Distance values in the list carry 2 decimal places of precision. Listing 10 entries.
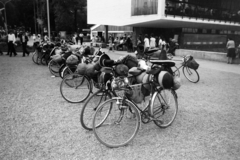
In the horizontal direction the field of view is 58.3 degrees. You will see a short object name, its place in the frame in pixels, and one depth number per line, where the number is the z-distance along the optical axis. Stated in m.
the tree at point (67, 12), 49.91
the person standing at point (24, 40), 14.67
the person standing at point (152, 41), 17.46
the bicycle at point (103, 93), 3.62
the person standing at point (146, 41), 16.98
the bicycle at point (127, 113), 3.28
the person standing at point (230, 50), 12.90
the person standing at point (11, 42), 14.24
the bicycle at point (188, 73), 7.73
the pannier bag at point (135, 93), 3.54
